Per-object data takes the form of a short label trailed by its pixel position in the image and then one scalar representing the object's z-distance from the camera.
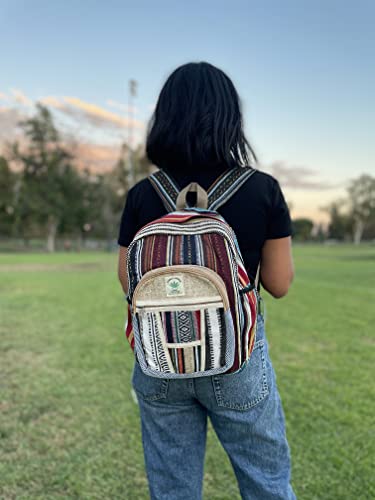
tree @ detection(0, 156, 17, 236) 42.31
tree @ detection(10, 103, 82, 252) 39.03
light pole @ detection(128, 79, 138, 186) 30.33
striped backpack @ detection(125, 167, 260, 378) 1.06
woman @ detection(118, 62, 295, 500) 1.22
